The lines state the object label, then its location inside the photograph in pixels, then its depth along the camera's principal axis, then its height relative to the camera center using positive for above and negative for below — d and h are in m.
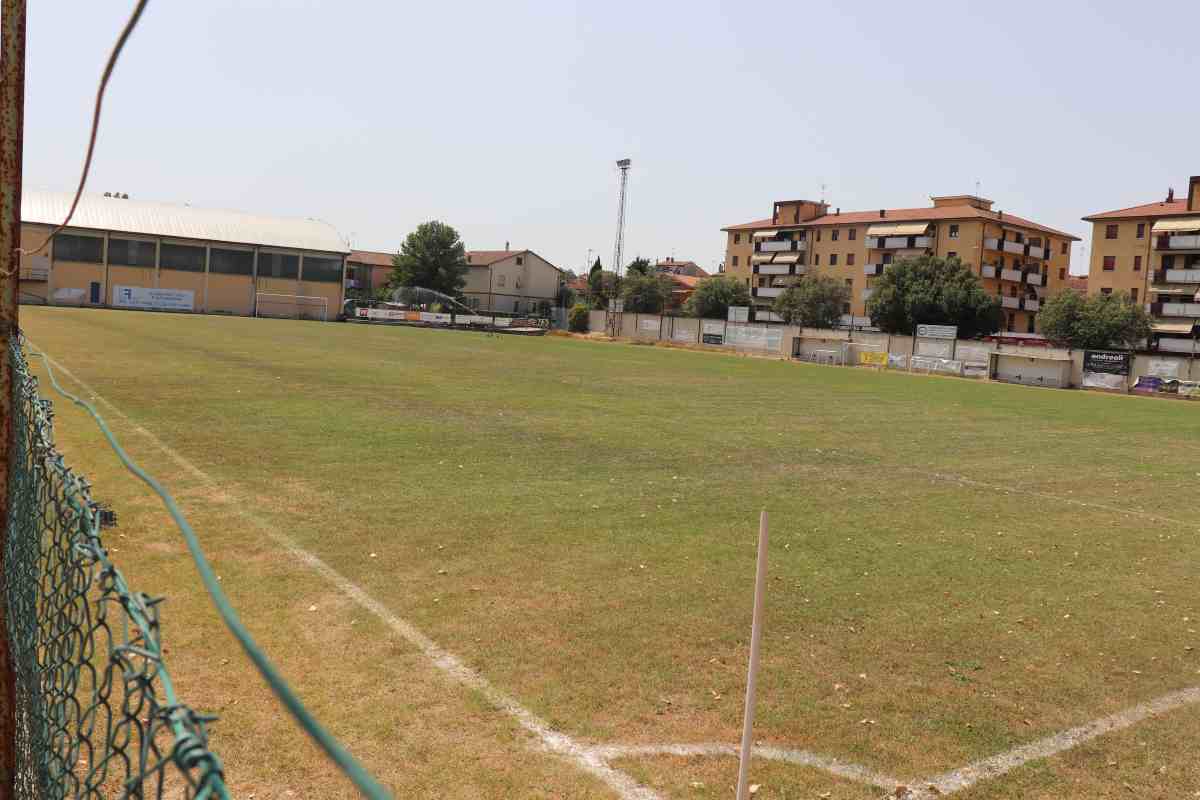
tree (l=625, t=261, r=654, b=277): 123.99 +9.95
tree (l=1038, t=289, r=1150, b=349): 78.62 +4.53
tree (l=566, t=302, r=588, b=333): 98.57 +2.21
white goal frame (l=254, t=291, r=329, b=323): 89.86 +1.69
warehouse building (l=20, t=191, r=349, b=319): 80.69 +4.60
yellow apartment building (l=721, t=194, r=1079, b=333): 101.25 +12.75
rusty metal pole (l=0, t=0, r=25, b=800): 3.02 +0.45
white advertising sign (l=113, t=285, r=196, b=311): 82.88 +1.02
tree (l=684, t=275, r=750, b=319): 106.22 +5.85
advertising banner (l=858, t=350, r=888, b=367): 65.69 +0.20
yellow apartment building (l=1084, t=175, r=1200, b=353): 85.06 +10.94
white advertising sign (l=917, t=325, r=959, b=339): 76.62 +2.75
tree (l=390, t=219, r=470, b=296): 121.88 +8.74
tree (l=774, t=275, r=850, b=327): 98.56 +5.45
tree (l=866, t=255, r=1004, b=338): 87.56 +6.05
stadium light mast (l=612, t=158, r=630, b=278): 99.25 +13.56
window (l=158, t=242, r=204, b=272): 85.56 +4.72
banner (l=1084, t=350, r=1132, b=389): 55.34 +0.55
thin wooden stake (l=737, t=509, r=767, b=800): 4.78 -1.63
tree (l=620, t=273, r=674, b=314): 112.31 +5.78
